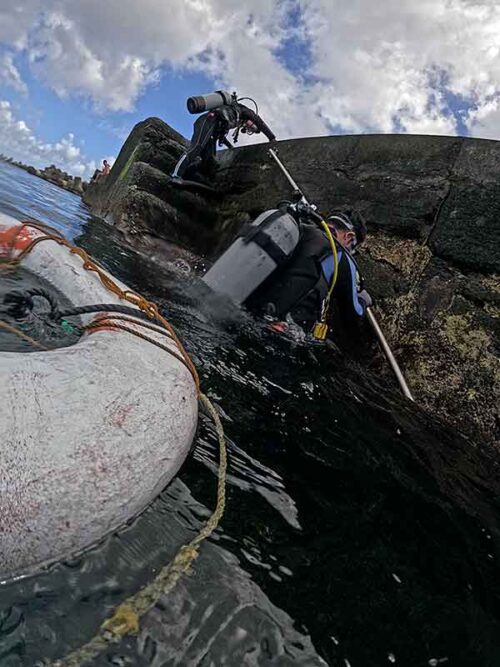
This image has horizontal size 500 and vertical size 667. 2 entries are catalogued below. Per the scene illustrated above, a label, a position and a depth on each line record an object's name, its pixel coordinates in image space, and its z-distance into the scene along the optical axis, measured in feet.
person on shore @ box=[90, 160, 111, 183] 40.97
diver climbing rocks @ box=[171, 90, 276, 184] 25.89
